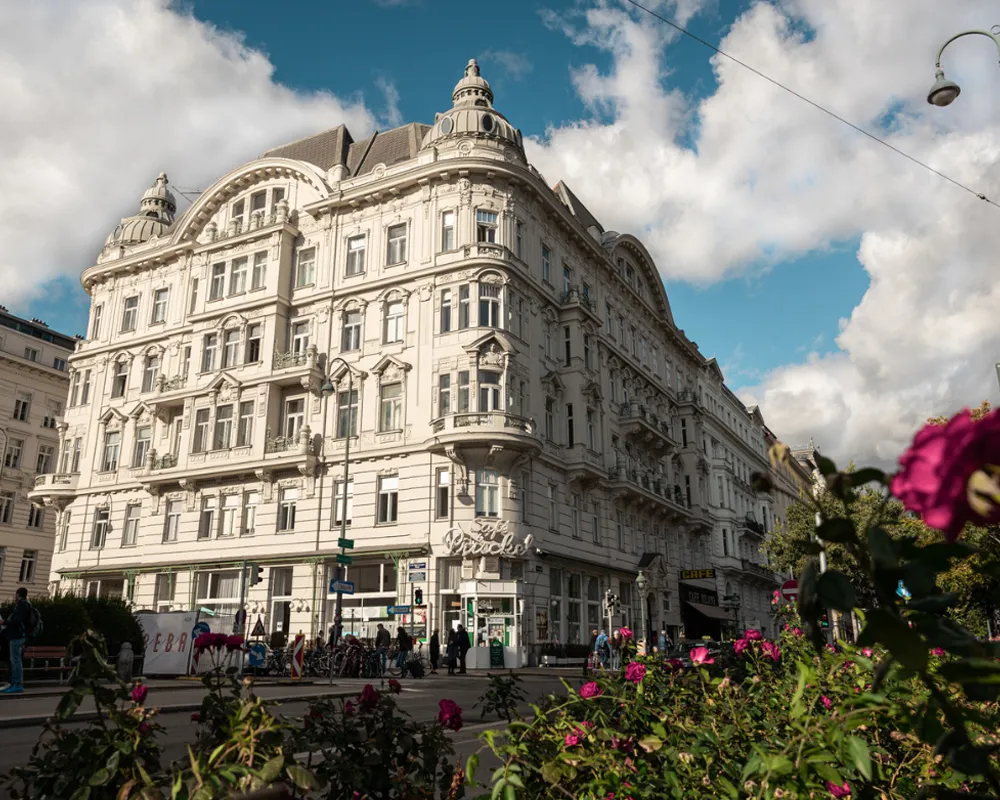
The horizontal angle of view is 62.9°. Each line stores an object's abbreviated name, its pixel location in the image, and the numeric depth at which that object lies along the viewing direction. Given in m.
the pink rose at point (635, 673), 4.30
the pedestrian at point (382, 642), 25.30
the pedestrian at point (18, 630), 15.25
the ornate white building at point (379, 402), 31.27
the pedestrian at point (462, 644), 26.53
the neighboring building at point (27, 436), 51.84
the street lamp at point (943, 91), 13.97
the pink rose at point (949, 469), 1.33
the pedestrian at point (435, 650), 28.08
